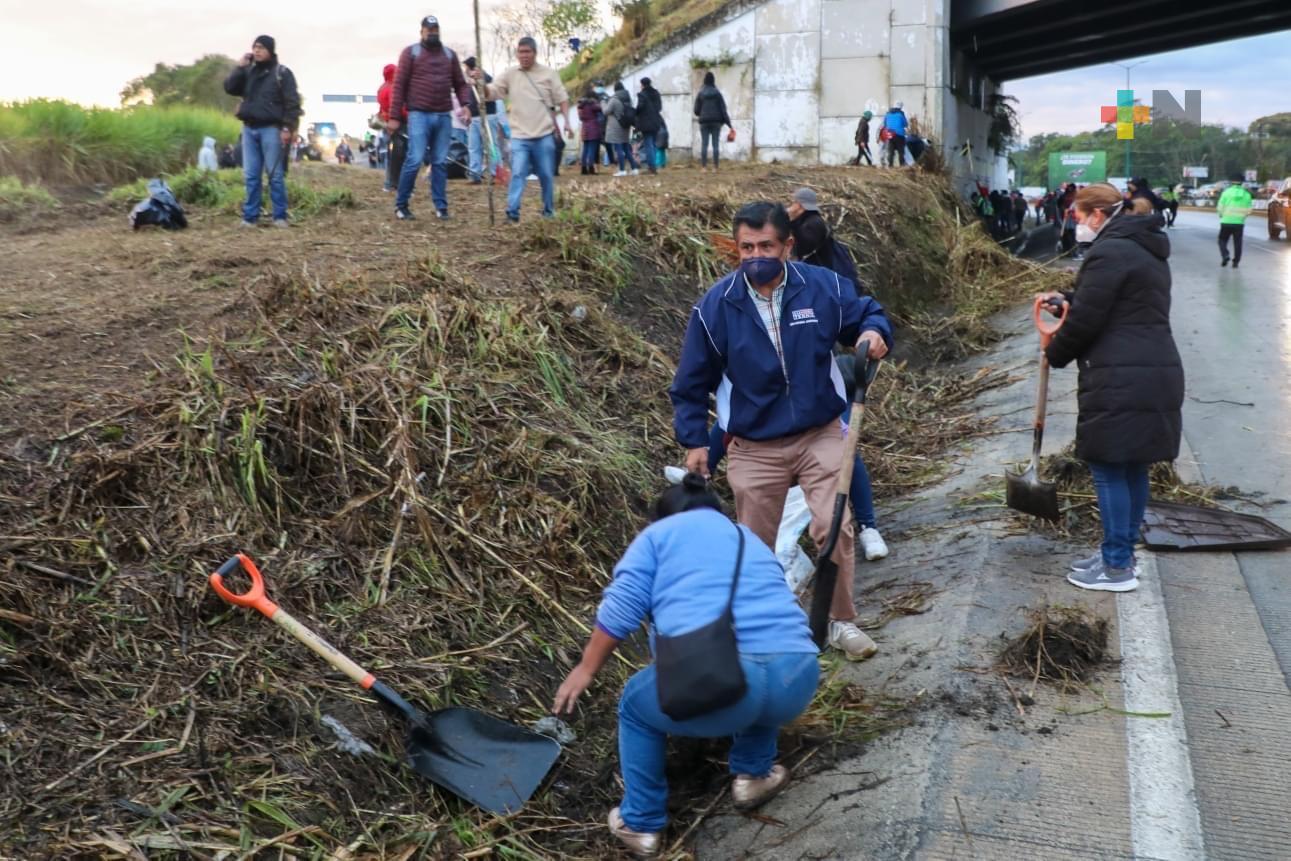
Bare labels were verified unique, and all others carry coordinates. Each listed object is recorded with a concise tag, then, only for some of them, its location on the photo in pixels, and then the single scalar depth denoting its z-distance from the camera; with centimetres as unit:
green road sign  5878
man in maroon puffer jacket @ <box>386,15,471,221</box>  1064
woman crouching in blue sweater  340
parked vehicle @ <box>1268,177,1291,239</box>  2830
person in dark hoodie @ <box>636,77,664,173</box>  2023
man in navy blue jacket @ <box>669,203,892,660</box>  461
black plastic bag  1092
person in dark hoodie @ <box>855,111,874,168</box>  2272
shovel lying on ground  393
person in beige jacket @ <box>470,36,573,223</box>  1044
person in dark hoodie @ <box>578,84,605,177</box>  1966
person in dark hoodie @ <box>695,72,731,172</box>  2019
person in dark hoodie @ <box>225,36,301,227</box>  1047
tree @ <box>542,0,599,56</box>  3297
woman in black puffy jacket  502
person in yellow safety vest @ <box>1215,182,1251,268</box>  2030
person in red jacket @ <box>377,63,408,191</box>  1420
